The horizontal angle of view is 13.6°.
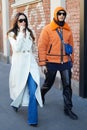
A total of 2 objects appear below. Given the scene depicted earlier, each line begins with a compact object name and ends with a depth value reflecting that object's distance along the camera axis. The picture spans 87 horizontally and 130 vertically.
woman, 5.84
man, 6.12
